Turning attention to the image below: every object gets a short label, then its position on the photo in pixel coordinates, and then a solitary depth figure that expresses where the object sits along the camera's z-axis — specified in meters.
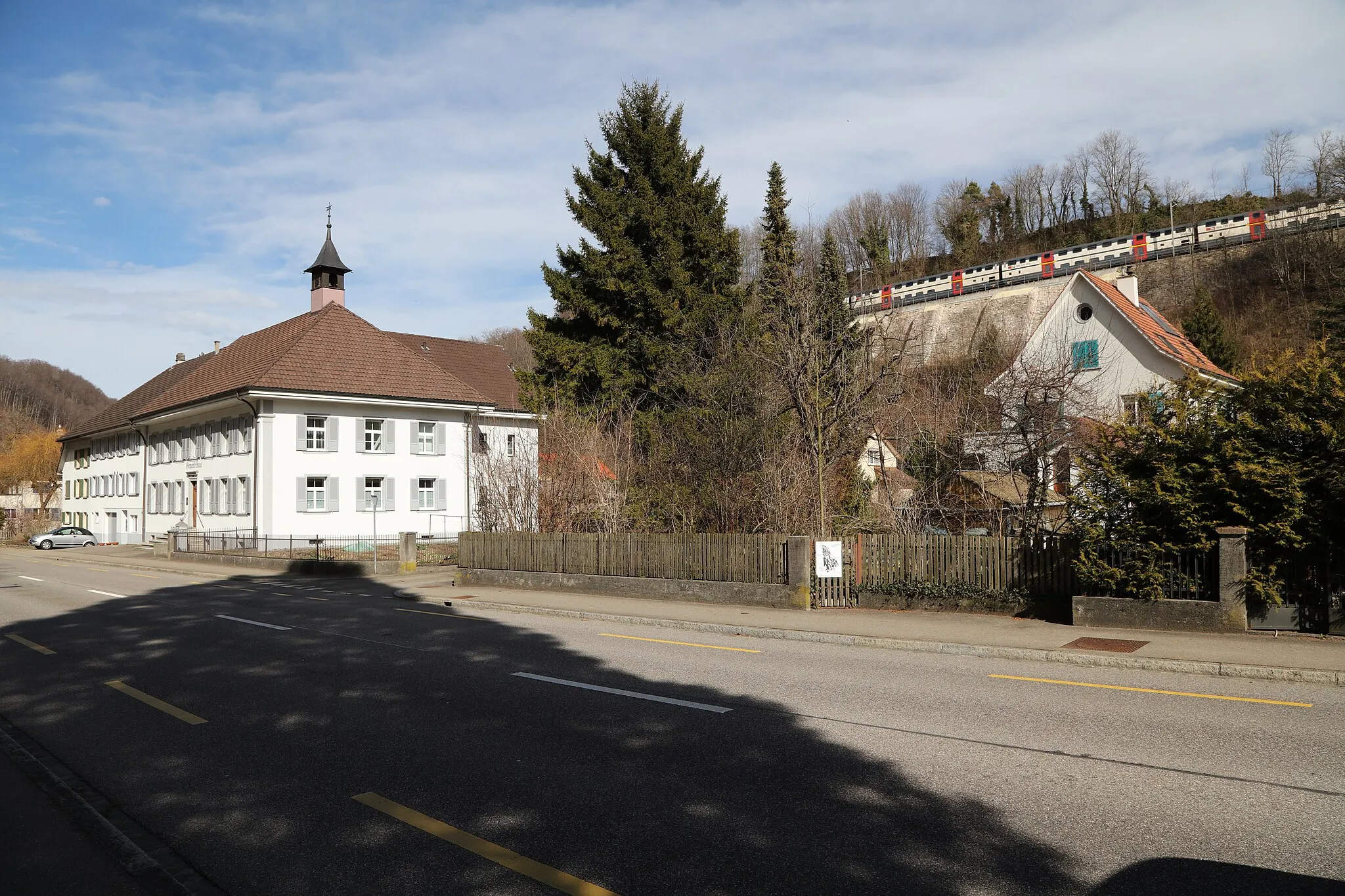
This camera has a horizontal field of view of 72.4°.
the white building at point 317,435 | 39.34
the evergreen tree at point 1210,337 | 44.19
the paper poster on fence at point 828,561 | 16.36
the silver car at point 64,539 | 52.22
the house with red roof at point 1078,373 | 18.33
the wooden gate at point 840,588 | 16.58
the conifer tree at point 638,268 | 28.00
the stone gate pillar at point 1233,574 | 12.12
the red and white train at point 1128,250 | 61.09
